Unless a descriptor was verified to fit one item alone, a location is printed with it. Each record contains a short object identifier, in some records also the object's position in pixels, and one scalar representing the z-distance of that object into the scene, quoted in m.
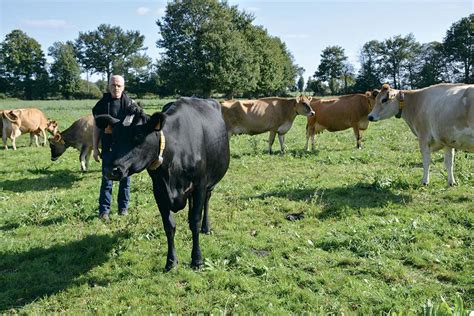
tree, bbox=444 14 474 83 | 74.88
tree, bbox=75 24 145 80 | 106.62
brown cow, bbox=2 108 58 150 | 17.38
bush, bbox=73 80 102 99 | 88.44
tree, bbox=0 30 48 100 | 83.75
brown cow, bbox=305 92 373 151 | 15.00
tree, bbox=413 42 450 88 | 81.19
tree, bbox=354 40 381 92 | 95.62
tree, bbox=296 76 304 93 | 148.50
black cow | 4.34
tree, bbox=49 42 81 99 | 87.38
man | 6.96
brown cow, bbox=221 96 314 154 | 14.92
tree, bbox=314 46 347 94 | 107.88
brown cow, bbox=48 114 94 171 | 12.61
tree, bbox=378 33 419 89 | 97.97
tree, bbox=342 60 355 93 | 103.18
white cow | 7.96
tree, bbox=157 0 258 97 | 50.00
